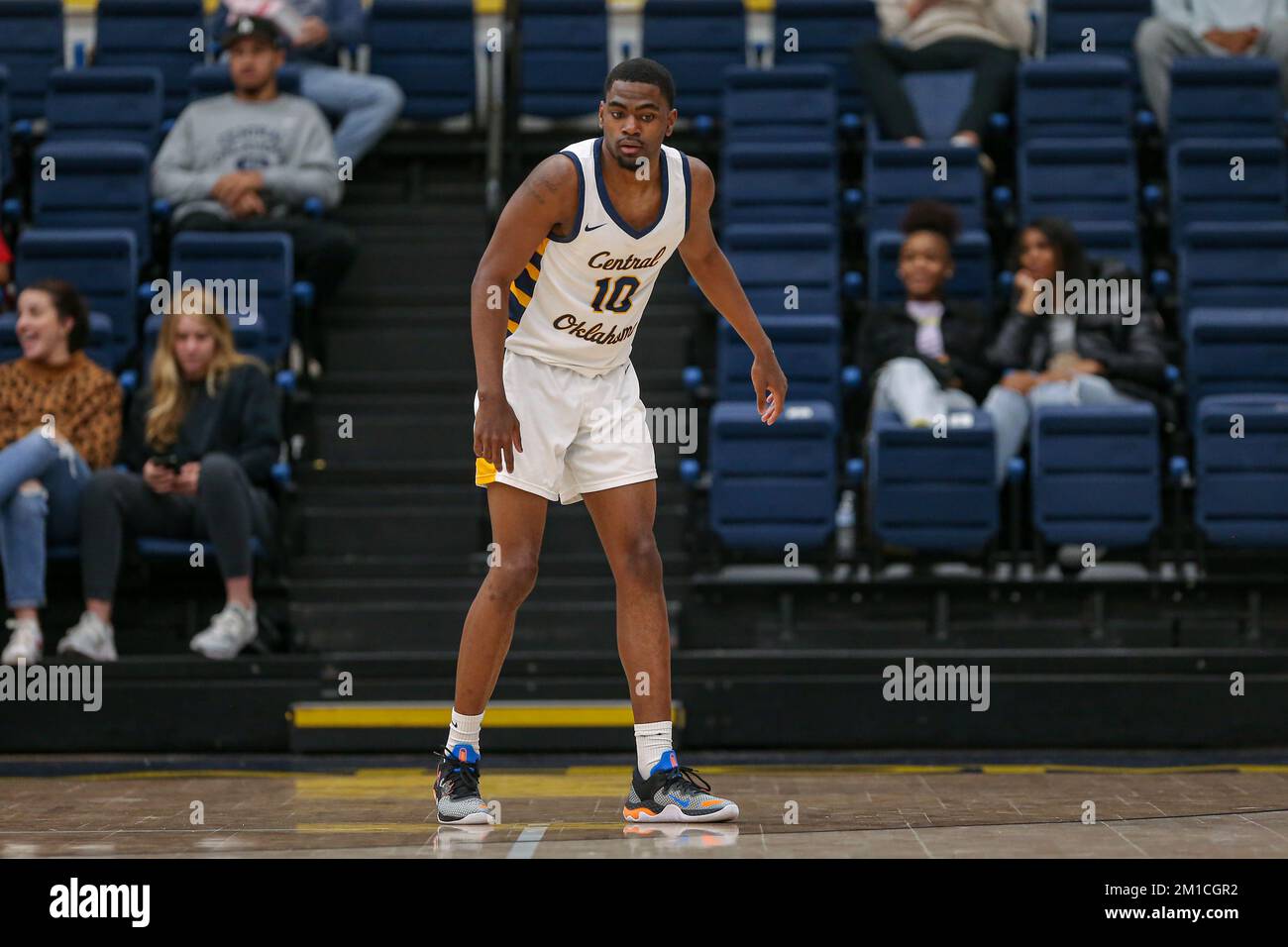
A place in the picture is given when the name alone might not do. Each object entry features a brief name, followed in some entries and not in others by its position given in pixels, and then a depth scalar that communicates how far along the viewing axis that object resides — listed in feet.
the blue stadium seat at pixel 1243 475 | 23.13
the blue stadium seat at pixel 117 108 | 29.94
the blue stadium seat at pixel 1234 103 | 29.68
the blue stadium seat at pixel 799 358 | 25.08
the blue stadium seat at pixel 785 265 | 26.94
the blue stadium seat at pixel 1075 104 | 30.01
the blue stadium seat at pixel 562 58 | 31.83
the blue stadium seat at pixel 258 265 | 25.89
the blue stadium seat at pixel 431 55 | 31.73
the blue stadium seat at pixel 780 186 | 28.58
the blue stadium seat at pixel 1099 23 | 32.37
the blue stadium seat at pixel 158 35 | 32.09
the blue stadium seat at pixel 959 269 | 26.53
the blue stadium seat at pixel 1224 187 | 28.35
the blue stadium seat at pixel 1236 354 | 24.77
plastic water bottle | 24.22
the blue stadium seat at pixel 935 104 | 30.40
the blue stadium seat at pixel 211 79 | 29.94
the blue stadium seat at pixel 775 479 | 23.24
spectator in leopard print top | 21.85
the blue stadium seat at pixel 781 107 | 30.19
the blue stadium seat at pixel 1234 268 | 26.53
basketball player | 14.52
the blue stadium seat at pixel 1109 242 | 27.04
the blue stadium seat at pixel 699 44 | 31.68
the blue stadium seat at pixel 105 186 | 27.99
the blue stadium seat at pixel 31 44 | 32.19
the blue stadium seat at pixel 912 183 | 28.17
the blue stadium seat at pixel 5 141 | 29.19
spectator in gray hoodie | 27.61
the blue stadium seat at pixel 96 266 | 26.12
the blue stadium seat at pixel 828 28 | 32.07
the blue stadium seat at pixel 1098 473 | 23.15
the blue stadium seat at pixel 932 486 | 22.94
